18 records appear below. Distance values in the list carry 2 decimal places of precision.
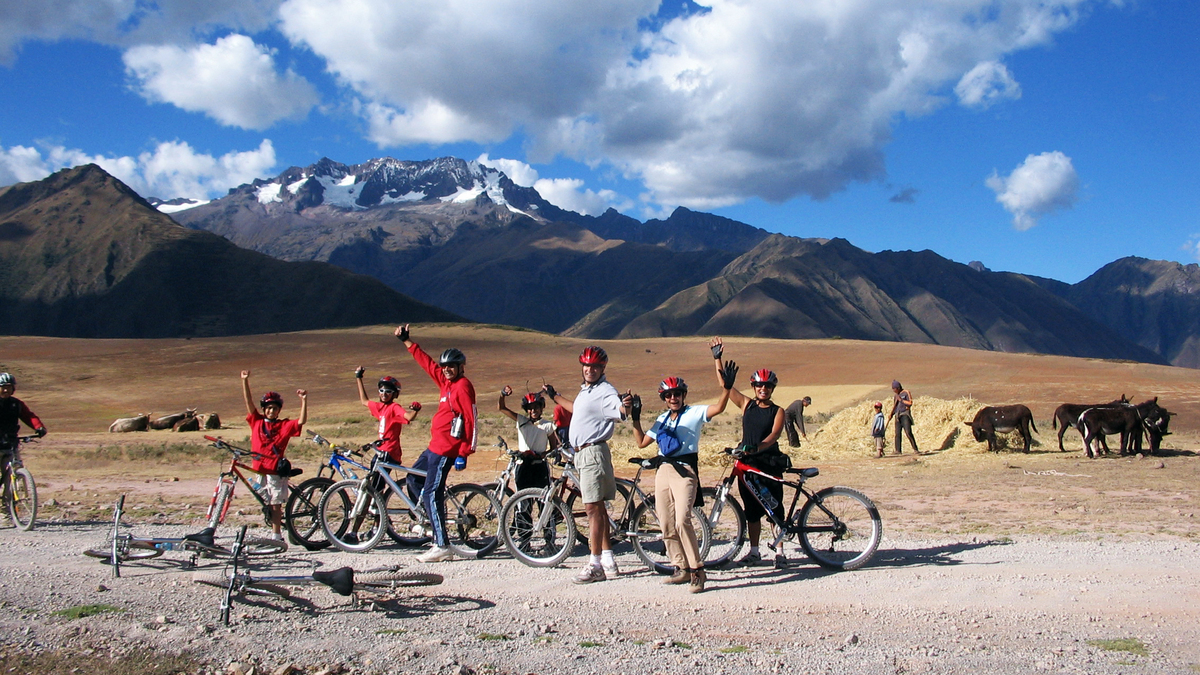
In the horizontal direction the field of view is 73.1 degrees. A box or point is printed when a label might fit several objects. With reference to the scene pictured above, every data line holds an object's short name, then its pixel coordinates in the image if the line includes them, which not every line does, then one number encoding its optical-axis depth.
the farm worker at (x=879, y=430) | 17.97
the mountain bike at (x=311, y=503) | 8.12
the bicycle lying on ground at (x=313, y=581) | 5.59
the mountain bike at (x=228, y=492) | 7.39
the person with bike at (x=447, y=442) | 7.37
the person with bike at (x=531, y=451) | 8.02
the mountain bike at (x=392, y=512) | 7.85
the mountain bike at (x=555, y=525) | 7.25
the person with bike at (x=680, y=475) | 6.49
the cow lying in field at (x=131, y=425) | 26.89
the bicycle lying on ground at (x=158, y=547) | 6.27
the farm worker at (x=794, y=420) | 19.03
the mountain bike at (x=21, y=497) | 8.88
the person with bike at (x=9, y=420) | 9.15
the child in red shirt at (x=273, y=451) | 8.10
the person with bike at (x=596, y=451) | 6.74
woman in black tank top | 7.17
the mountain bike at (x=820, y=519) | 7.11
